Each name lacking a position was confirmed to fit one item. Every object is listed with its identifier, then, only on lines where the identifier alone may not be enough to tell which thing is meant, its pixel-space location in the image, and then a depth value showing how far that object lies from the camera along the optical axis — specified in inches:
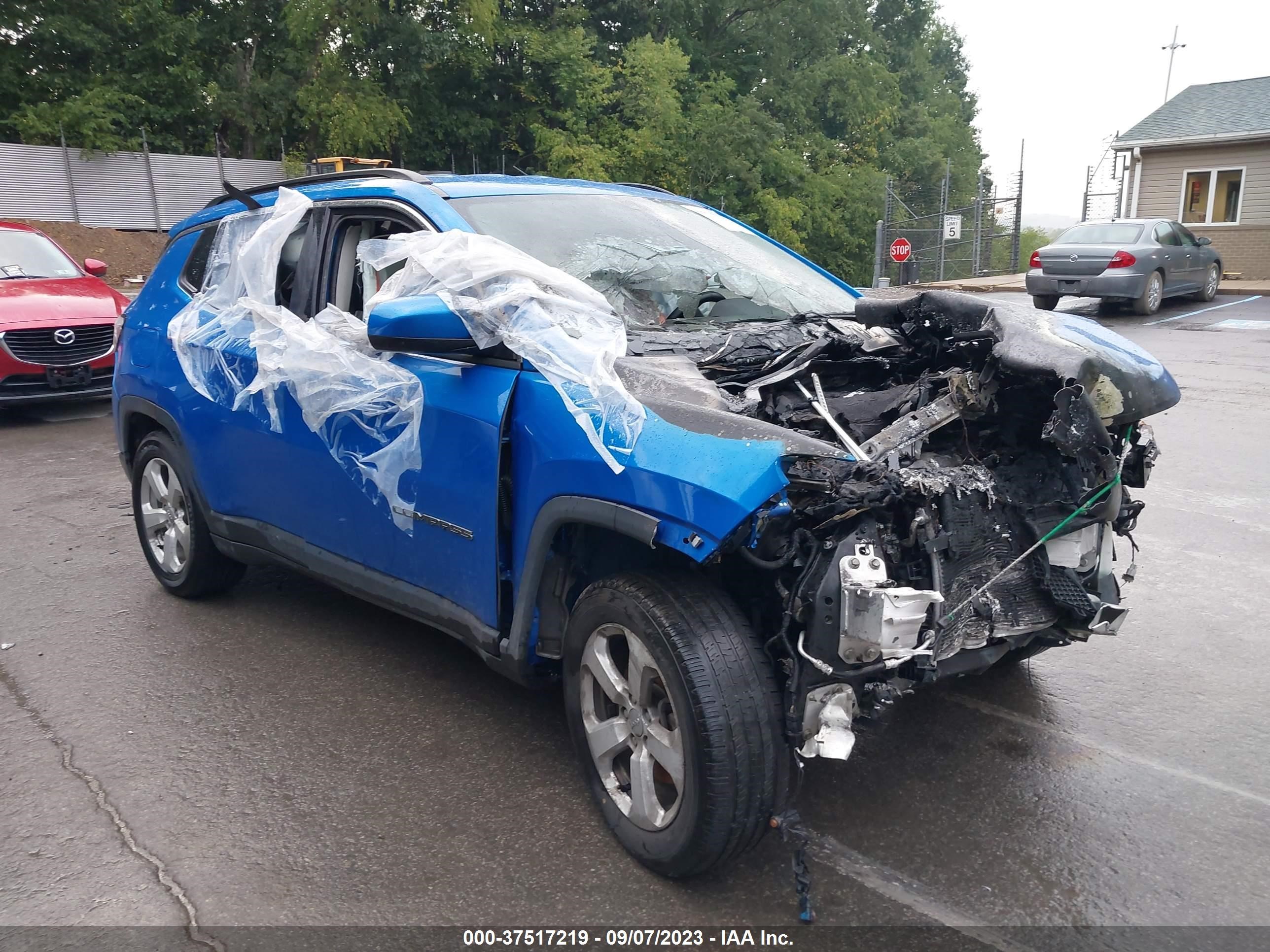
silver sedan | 661.9
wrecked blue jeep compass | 99.7
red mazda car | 367.9
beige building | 1009.5
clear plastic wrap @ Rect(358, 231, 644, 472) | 109.1
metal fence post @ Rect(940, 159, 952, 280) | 1112.6
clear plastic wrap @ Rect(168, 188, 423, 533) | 135.9
